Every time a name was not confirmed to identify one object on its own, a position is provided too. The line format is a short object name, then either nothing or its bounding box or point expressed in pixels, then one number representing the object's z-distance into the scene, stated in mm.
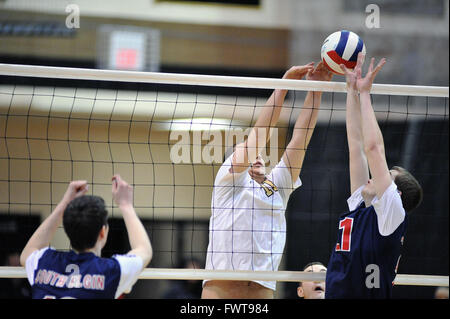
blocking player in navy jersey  7902
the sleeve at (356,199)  8586
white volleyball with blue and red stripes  9266
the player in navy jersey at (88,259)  6570
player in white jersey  9461
